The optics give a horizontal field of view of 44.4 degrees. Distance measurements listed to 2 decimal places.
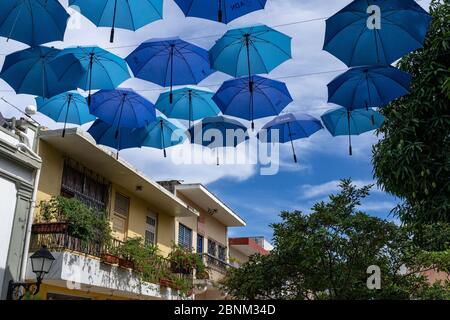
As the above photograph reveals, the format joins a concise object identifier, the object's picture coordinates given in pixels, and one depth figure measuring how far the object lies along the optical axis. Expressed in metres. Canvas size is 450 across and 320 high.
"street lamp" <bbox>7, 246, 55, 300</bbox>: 9.84
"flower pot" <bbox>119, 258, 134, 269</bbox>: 15.31
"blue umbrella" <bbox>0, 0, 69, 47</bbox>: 9.21
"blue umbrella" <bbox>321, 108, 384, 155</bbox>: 12.01
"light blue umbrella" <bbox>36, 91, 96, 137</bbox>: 12.48
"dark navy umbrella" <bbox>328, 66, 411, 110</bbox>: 10.65
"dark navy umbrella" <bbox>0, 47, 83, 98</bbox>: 10.51
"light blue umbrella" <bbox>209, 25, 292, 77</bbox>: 10.51
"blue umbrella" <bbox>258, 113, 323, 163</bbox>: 12.47
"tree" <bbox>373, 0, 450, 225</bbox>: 15.10
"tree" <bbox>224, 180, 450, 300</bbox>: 10.37
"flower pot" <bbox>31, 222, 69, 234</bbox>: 12.73
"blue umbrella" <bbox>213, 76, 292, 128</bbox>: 11.23
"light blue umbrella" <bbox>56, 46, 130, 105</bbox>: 10.67
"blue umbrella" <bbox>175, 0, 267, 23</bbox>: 8.78
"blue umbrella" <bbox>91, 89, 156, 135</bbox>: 11.71
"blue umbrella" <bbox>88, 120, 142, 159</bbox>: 12.98
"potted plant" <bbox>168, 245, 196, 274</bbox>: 18.67
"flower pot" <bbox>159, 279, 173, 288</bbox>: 17.41
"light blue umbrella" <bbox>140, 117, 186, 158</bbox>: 12.94
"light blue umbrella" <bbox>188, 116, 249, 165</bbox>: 12.74
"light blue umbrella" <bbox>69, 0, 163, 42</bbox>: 9.37
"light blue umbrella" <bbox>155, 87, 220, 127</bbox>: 12.29
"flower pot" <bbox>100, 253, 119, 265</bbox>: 14.57
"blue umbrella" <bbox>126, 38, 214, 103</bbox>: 10.83
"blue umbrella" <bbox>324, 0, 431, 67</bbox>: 9.18
